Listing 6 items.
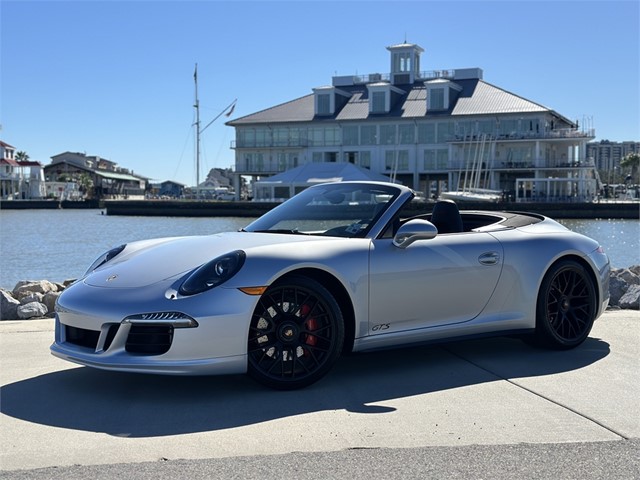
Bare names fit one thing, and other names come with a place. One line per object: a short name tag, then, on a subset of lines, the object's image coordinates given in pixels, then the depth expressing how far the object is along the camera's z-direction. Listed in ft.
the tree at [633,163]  392.88
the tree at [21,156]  439.63
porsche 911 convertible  13.84
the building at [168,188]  572.42
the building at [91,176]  404.77
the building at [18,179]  343.05
